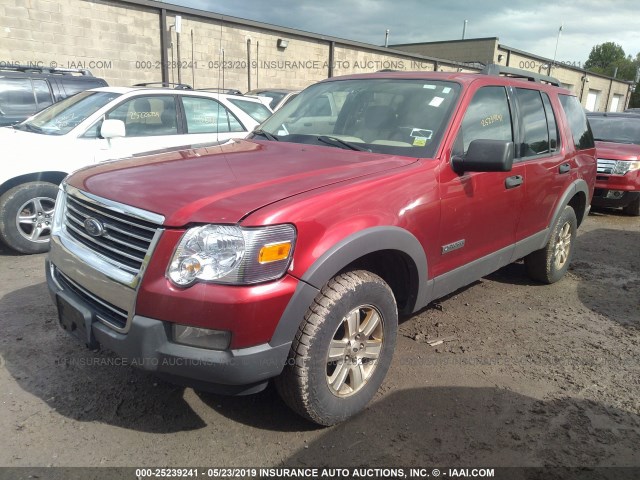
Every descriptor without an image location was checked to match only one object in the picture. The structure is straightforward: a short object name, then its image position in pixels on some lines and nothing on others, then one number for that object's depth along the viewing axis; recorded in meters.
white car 4.98
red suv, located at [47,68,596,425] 2.09
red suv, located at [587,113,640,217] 8.02
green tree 91.39
